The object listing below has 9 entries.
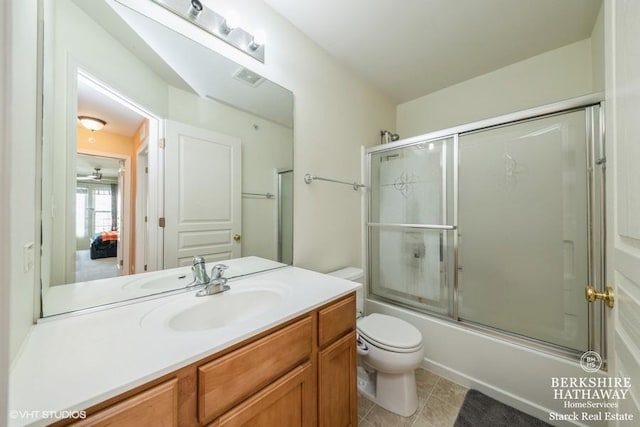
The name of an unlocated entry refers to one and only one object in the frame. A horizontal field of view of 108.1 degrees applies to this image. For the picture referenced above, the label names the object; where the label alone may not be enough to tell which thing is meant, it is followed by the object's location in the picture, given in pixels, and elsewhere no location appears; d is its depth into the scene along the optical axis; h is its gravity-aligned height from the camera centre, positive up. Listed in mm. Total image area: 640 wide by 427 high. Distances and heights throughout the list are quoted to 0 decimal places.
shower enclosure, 1337 -74
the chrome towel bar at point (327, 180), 1682 +273
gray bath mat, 1301 -1175
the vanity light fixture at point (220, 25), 1115 +1001
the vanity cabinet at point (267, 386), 542 -517
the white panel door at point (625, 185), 558 +77
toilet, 1333 -857
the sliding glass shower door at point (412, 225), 1870 -98
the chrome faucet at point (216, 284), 1052 -324
